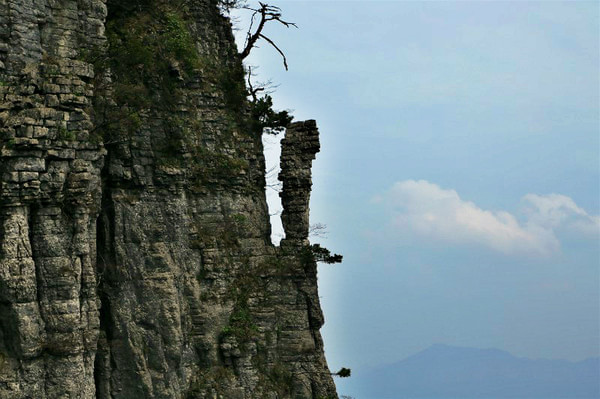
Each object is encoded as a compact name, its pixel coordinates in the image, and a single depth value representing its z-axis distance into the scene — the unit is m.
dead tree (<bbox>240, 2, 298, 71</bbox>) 40.47
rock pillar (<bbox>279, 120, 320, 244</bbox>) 39.53
